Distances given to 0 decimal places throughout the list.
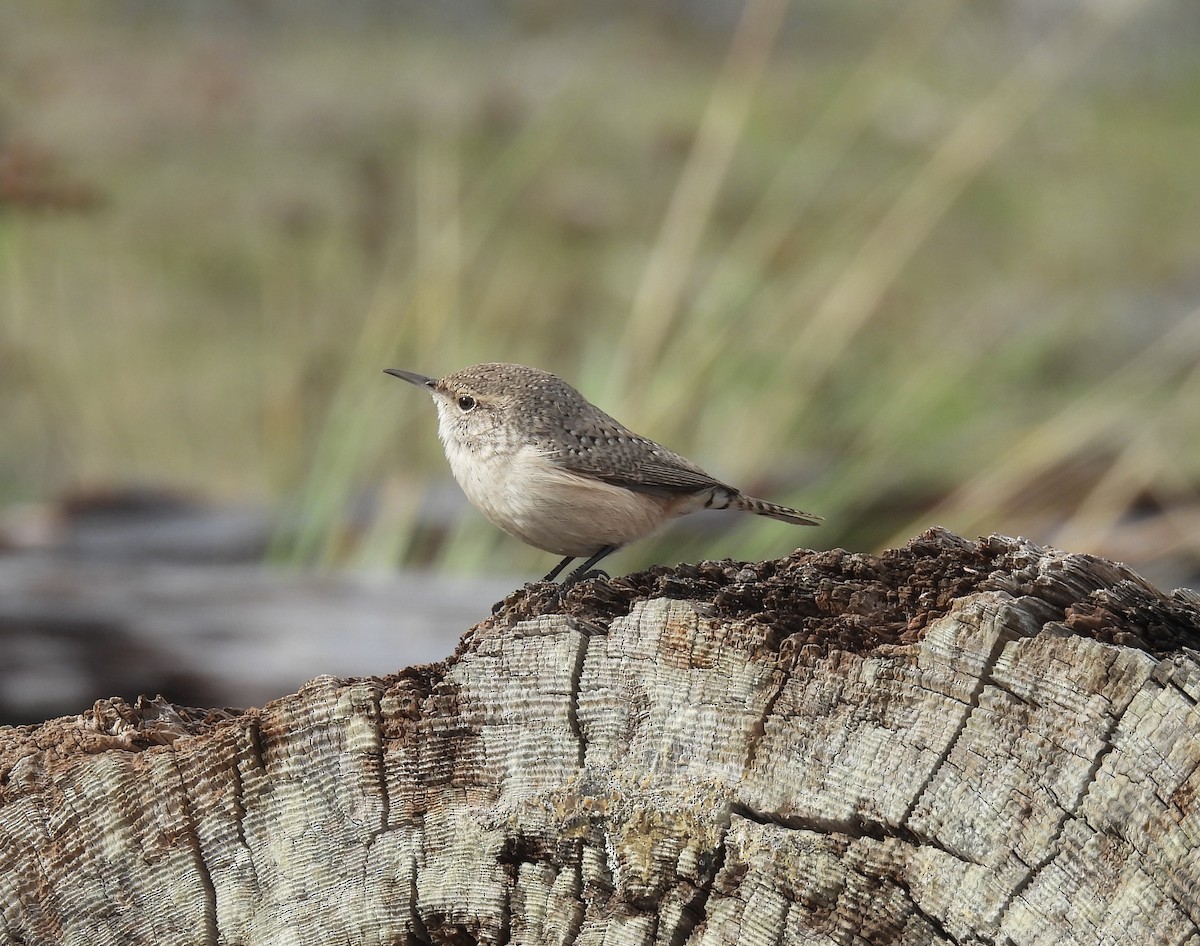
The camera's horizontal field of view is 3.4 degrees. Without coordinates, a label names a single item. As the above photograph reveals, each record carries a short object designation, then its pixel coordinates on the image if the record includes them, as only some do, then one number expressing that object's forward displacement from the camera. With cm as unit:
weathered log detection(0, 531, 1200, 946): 585
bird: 601
